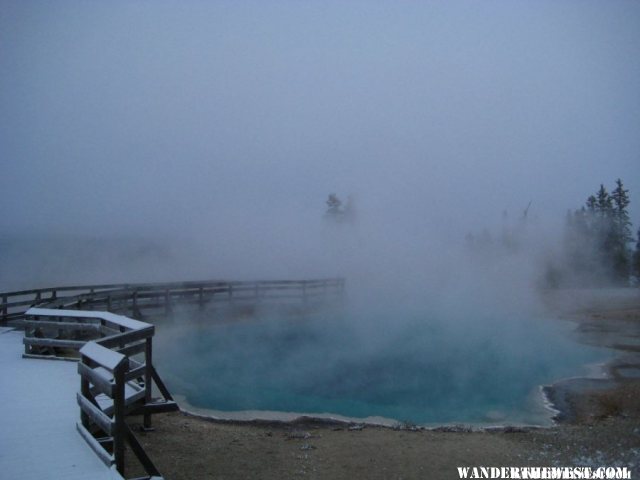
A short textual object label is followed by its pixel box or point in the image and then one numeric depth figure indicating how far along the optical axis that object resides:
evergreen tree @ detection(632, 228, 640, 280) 50.41
